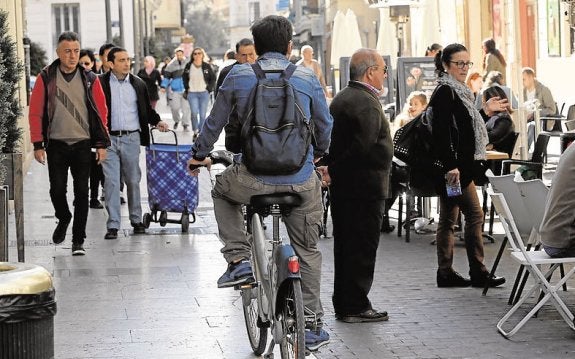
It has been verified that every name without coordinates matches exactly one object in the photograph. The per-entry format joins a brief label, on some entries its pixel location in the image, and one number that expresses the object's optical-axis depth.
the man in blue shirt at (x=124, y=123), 25.64
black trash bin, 10.57
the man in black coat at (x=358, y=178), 16.40
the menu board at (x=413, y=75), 34.92
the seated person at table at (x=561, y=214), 15.16
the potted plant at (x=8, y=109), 18.11
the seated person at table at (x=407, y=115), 25.55
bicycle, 12.48
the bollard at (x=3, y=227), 17.19
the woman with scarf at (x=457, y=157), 18.41
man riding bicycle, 13.45
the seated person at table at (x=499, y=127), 24.70
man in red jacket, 22.69
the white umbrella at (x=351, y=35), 47.19
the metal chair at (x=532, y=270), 15.33
